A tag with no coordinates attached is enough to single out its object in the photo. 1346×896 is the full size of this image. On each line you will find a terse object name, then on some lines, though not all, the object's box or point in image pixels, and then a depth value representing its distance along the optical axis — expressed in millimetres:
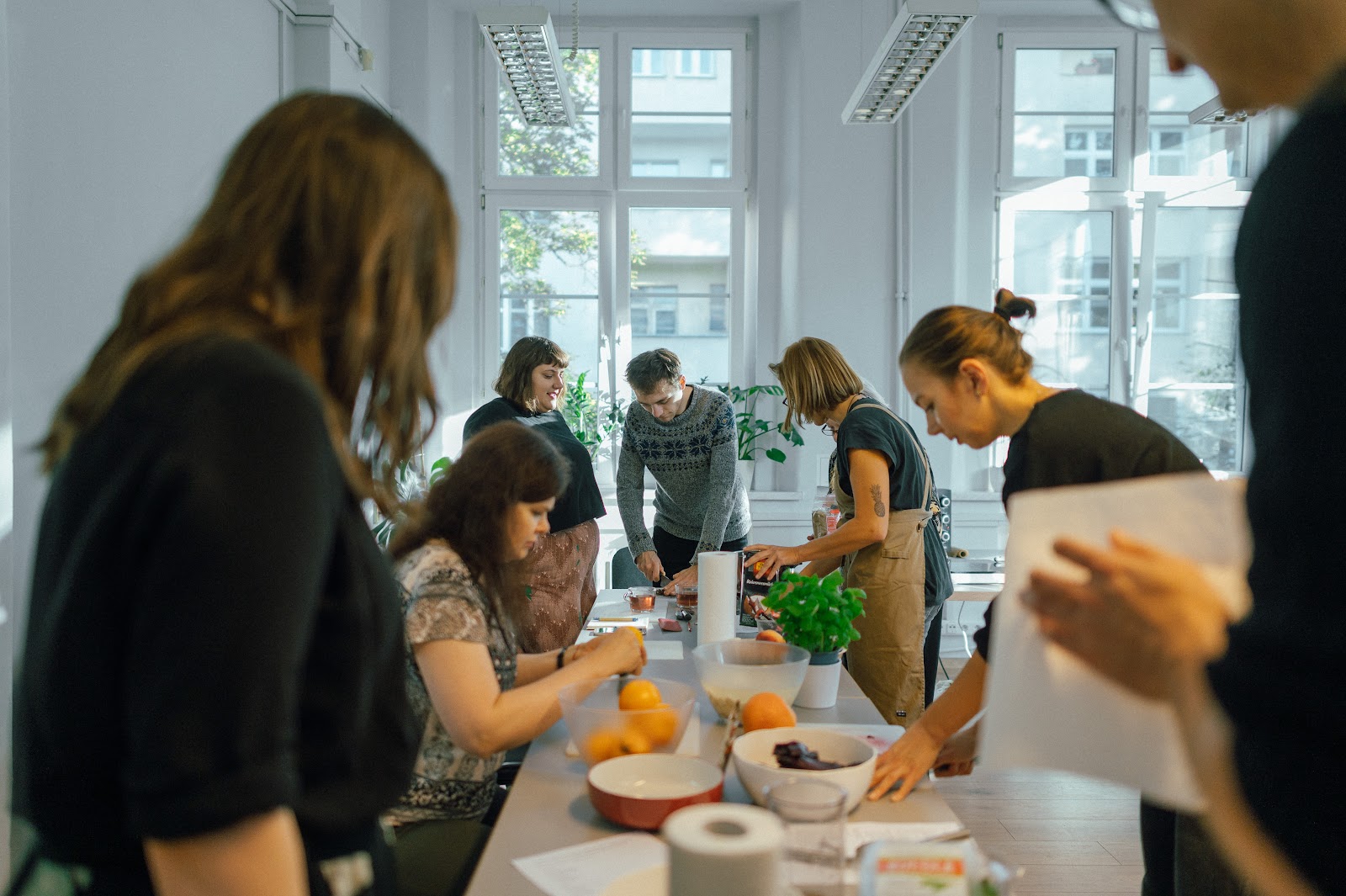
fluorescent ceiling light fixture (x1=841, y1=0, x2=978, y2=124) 3592
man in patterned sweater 3996
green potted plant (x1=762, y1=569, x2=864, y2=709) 2064
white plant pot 2115
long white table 1370
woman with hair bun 1635
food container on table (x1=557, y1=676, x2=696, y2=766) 1655
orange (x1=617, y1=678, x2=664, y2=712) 1735
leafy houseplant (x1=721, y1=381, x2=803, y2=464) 5708
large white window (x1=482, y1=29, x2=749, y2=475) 6133
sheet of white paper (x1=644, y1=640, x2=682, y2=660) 2600
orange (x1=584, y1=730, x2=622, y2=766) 1663
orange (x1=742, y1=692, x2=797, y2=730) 1760
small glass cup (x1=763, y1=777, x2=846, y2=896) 1027
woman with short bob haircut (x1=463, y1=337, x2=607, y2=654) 2979
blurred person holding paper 600
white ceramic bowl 1479
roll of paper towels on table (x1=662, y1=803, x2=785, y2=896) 878
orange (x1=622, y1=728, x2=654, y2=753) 1657
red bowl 1453
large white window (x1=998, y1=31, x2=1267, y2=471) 6062
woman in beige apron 2906
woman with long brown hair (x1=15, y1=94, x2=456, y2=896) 671
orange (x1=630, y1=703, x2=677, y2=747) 1666
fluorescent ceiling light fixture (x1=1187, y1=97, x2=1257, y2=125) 4648
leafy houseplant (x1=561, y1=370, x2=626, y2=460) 5891
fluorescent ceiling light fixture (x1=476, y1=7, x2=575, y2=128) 3764
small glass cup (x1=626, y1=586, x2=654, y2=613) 3193
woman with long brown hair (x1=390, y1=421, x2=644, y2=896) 1724
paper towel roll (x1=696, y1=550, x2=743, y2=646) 2533
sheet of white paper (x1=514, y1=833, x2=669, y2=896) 1296
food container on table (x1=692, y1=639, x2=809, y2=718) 1928
